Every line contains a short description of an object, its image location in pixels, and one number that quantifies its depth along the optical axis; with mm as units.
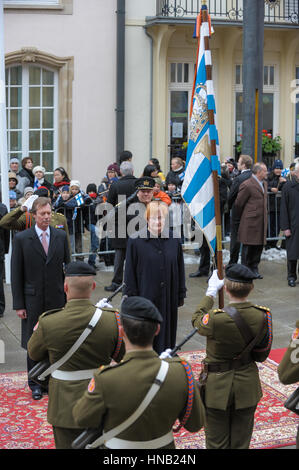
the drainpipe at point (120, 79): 17641
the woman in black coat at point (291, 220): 12125
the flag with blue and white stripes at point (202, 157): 7168
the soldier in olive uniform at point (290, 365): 5004
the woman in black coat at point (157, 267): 7144
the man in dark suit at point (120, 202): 10930
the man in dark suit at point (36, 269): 7445
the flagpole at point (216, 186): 6500
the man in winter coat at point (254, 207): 12055
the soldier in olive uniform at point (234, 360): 5301
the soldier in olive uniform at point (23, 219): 8281
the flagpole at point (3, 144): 11672
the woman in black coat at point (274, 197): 14102
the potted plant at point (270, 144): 19031
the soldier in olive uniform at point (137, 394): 3953
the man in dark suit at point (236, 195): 12289
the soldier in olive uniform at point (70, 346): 4895
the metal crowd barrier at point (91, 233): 12680
